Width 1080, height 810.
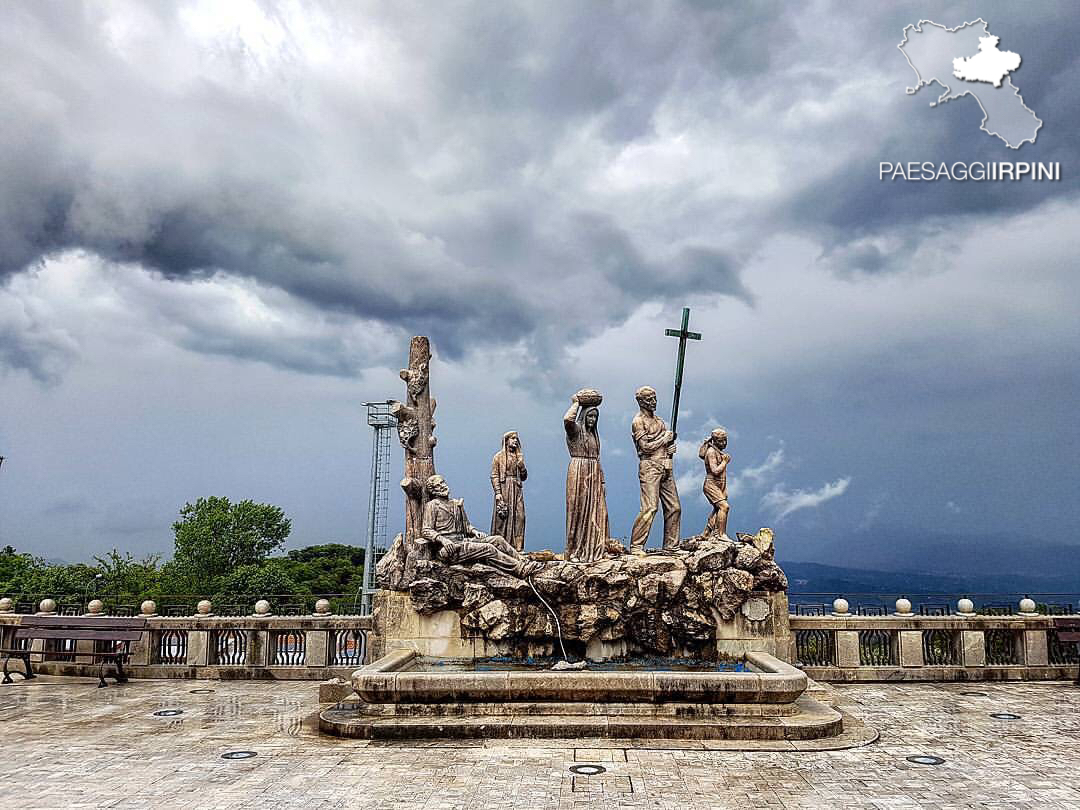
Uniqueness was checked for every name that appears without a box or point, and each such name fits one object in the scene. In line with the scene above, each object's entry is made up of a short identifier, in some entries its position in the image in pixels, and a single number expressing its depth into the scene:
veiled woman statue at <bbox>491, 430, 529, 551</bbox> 14.59
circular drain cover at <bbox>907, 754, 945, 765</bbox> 9.14
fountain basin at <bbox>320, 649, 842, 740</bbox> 10.30
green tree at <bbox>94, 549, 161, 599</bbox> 38.38
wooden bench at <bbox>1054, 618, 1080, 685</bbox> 13.97
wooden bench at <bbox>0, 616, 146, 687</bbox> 14.42
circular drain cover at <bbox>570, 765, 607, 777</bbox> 8.62
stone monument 12.82
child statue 14.31
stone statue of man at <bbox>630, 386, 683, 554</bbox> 14.33
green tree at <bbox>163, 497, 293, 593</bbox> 43.59
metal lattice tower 33.66
